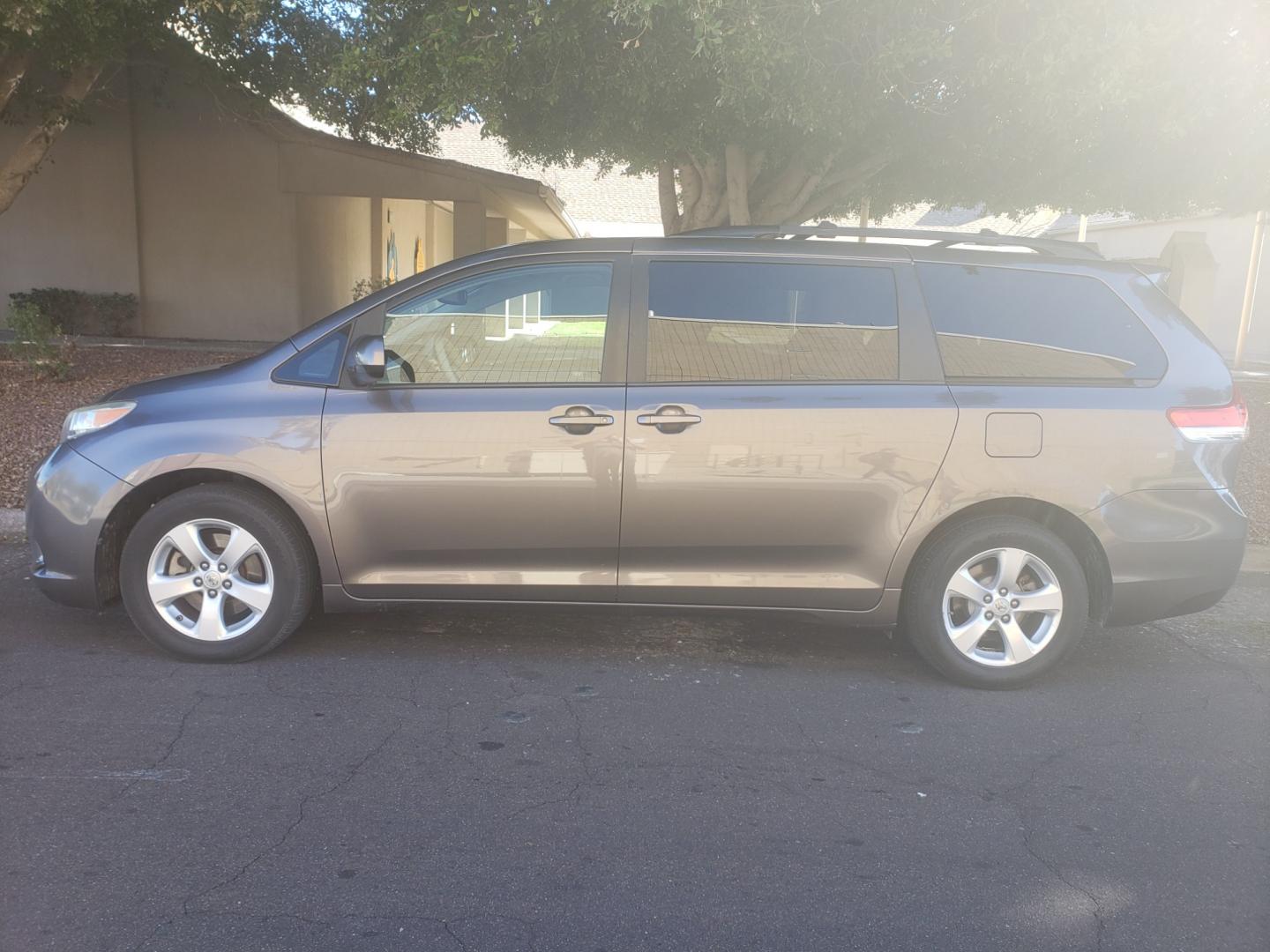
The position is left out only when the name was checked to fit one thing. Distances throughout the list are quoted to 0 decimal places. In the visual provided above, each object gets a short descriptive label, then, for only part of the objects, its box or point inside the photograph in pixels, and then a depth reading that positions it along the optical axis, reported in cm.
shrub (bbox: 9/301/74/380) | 1112
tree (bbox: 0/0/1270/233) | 738
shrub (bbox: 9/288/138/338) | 1731
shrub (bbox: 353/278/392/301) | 1891
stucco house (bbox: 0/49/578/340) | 1698
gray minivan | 428
